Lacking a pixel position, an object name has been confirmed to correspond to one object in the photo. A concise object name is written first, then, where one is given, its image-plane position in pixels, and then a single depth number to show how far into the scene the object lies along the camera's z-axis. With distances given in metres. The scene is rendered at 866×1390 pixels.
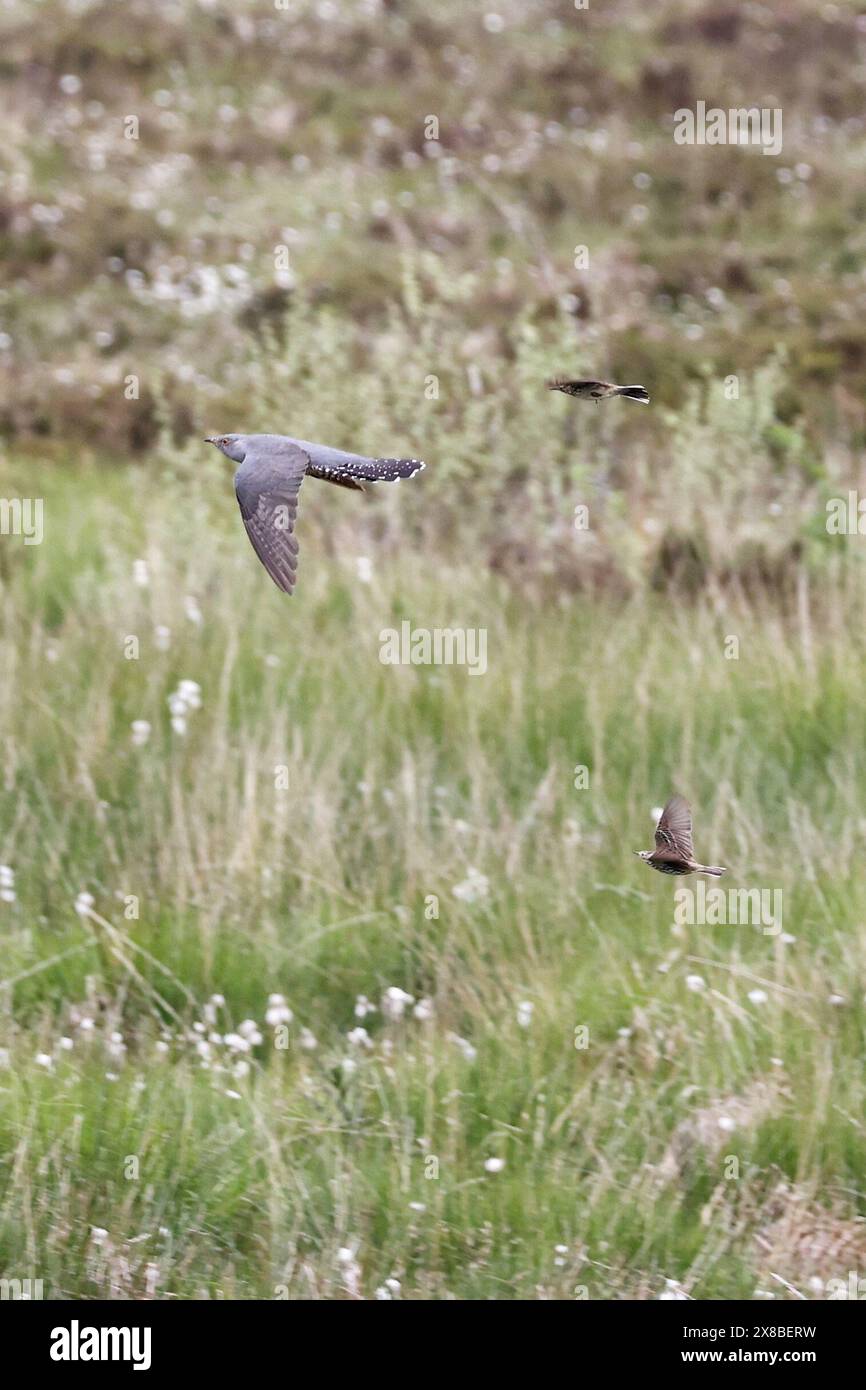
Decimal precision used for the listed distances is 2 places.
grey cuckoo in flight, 7.42
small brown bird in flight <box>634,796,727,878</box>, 8.45
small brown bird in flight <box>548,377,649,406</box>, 7.20
